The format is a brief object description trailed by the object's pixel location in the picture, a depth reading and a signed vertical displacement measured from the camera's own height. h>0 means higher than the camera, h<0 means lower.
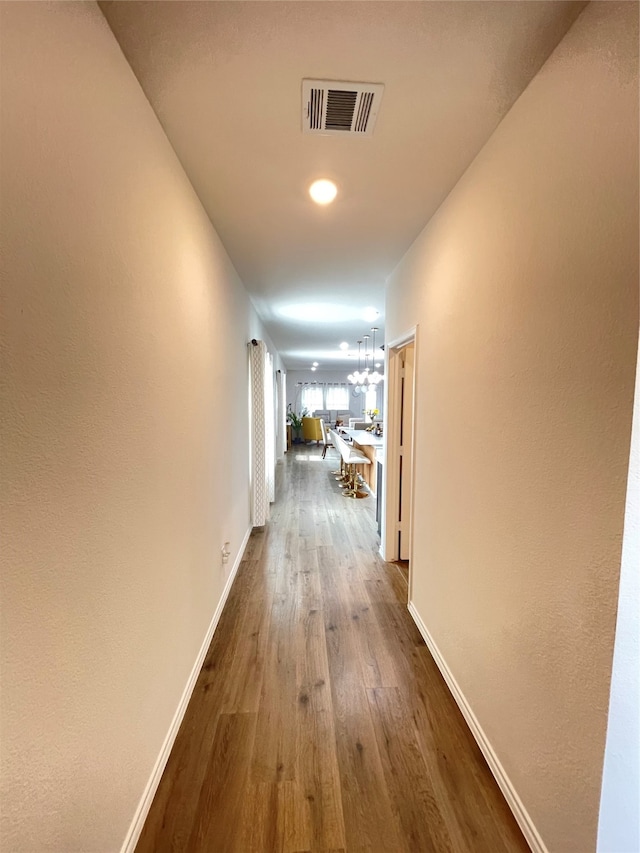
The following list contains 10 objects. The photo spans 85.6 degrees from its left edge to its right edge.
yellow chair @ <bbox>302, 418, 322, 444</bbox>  11.27 -1.02
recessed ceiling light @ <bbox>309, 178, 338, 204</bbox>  1.68 +1.04
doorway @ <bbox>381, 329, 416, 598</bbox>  3.08 -0.39
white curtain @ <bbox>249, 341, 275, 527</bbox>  3.92 -0.46
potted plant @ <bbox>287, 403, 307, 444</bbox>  11.35 -0.86
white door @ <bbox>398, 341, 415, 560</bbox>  3.09 -0.32
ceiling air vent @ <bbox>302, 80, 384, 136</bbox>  1.16 +1.04
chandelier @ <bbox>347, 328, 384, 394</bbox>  6.98 +0.47
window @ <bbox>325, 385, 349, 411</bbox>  13.64 +0.06
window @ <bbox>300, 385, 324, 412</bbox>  13.52 +0.05
